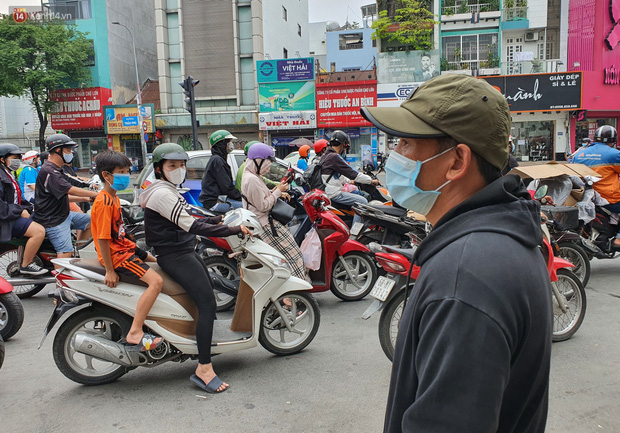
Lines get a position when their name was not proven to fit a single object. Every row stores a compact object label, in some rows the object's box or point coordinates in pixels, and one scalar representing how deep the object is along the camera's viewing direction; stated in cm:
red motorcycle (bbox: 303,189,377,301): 566
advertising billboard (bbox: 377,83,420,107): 2856
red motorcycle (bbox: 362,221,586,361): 381
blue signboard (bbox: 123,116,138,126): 3162
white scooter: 364
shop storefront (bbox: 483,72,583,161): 2684
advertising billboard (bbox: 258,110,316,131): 2905
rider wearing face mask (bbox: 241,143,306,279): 514
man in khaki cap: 95
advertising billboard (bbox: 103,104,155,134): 3164
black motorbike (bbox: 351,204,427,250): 619
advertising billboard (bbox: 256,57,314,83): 2891
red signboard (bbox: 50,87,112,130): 3231
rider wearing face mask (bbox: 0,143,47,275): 572
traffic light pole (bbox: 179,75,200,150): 1484
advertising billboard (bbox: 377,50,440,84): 2848
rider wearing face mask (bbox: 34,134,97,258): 588
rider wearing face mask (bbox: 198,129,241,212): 667
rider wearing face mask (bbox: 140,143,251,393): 369
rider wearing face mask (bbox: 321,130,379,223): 647
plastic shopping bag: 554
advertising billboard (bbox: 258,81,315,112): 2924
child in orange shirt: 363
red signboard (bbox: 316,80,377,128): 2864
